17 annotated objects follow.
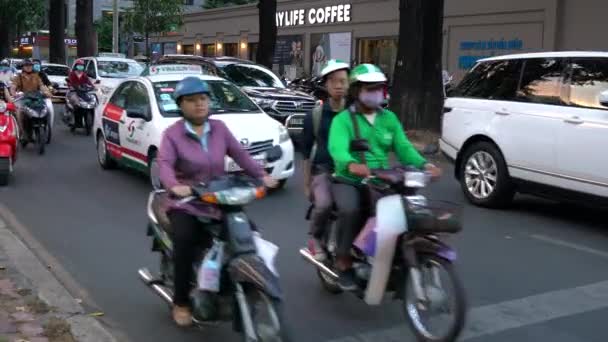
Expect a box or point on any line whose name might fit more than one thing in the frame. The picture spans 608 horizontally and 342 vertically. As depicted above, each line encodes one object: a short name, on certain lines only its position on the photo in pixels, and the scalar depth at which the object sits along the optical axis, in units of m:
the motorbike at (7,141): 10.70
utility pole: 37.62
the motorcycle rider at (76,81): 17.53
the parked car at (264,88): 16.50
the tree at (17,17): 45.03
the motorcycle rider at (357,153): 5.32
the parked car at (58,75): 26.48
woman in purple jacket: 4.72
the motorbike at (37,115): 13.91
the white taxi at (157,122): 10.13
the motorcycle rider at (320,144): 5.74
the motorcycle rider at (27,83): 14.08
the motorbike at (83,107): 17.55
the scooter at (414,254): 4.73
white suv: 8.23
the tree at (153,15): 43.12
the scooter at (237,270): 4.18
